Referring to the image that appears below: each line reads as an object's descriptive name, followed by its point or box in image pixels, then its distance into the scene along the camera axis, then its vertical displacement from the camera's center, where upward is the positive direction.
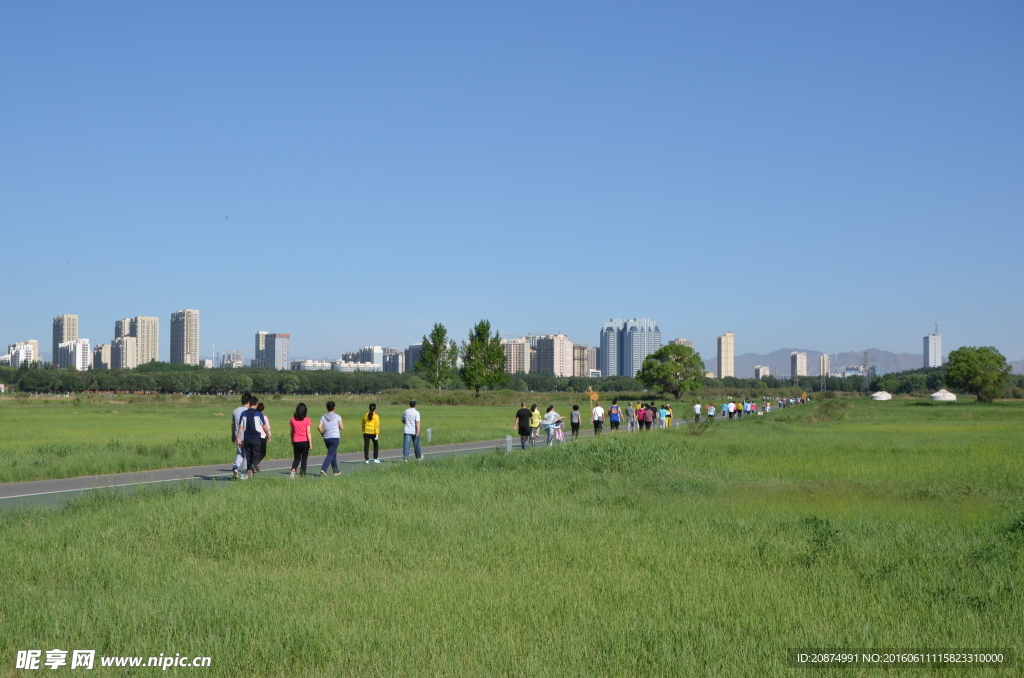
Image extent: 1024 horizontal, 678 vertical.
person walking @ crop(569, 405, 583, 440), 35.56 -2.06
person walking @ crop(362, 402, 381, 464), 24.62 -1.58
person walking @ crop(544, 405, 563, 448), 32.38 -1.94
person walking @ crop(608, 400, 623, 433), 39.22 -2.04
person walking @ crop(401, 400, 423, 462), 25.19 -1.65
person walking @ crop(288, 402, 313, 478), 20.06 -1.46
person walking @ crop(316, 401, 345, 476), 20.84 -1.48
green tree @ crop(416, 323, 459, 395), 113.56 +1.52
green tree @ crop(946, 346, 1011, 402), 121.62 -0.42
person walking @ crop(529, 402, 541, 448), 32.68 -1.96
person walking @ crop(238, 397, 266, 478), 19.12 -1.32
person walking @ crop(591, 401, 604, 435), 36.54 -1.89
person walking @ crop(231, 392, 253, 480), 19.55 -1.51
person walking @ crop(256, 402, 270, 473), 19.33 -1.52
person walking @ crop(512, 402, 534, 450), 31.06 -1.87
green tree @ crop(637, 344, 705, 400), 141.50 -0.29
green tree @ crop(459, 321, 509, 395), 114.38 +1.13
